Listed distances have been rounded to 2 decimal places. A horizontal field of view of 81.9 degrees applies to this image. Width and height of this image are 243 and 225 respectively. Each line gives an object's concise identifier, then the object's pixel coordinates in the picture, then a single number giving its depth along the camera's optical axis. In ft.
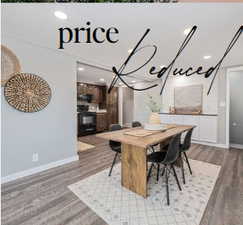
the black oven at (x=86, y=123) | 17.78
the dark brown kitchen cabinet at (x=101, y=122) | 20.18
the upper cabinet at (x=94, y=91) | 19.54
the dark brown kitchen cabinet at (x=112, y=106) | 22.50
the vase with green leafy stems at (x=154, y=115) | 8.28
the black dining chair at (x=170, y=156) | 5.96
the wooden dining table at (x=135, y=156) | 5.93
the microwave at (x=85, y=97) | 19.81
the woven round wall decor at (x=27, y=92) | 7.28
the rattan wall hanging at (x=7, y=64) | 6.95
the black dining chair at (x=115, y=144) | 8.06
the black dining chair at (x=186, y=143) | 7.60
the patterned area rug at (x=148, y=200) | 4.89
